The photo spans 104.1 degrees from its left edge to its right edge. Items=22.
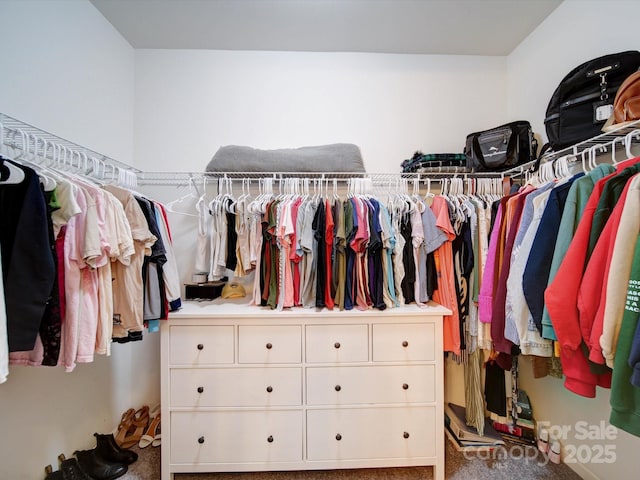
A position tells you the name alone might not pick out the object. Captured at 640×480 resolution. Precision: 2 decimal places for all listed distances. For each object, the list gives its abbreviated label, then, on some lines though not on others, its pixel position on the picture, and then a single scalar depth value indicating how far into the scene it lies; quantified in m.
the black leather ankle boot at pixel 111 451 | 1.50
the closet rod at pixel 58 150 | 1.02
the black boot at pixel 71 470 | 1.32
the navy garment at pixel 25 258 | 0.84
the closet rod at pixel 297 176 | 1.70
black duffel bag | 1.65
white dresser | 1.41
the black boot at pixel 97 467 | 1.41
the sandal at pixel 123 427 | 1.66
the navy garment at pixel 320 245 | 1.52
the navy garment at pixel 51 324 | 0.95
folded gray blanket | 1.69
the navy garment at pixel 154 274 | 1.29
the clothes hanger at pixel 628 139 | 0.96
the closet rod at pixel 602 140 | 1.00
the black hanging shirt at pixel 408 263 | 1.58
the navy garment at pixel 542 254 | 1.01
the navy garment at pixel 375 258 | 1.50
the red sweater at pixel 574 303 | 0.89
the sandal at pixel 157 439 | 1.66
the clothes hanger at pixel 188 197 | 1.89
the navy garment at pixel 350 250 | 1.49
